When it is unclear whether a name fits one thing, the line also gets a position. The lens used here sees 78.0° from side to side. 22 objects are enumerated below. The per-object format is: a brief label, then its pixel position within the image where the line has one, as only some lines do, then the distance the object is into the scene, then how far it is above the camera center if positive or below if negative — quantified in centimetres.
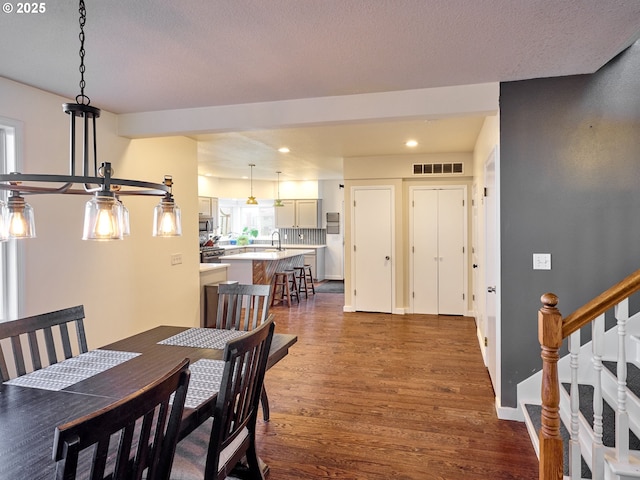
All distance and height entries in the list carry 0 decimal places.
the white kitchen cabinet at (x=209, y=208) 886 +79
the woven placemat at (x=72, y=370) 177 -62
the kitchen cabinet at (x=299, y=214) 974 +67
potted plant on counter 1047 +22
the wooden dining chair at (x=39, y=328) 193 -46
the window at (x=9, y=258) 279 -10
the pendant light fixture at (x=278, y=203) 914 +88
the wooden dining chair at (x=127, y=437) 88 -49
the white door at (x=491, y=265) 308 -22
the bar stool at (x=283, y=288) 704 -88
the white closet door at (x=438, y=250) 610 -16
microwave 832 +38
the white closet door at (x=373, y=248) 629 -12
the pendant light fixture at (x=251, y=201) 824 +85
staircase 169 -75
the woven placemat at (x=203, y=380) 158 -62
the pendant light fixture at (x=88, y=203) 146 +17
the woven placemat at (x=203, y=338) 232 -60
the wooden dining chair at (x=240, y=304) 279 -46
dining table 124 -63
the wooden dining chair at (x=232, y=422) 151 -77
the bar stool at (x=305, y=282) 785 -86
